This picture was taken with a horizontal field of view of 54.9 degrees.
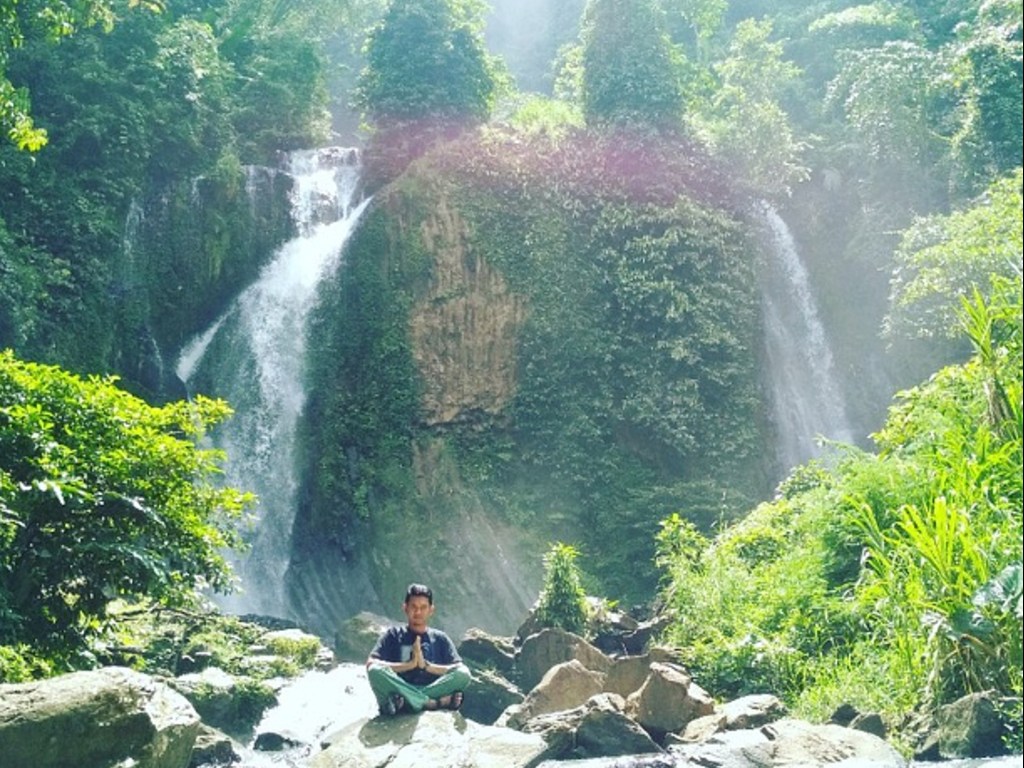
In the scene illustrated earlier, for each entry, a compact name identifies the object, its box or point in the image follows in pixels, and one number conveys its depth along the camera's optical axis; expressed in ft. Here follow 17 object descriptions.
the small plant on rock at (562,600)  41.86
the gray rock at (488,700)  34.86
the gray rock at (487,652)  39.93
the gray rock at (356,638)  46.19
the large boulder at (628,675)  32.40
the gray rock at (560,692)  28.99
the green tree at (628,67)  79.92
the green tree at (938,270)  49.85
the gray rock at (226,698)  33.65
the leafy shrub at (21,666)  22.67
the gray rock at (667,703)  27.04
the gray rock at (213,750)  27.89
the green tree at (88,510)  23.57
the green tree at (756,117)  78.48
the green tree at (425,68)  76.79
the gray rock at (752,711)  25.23
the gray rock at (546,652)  37.14
